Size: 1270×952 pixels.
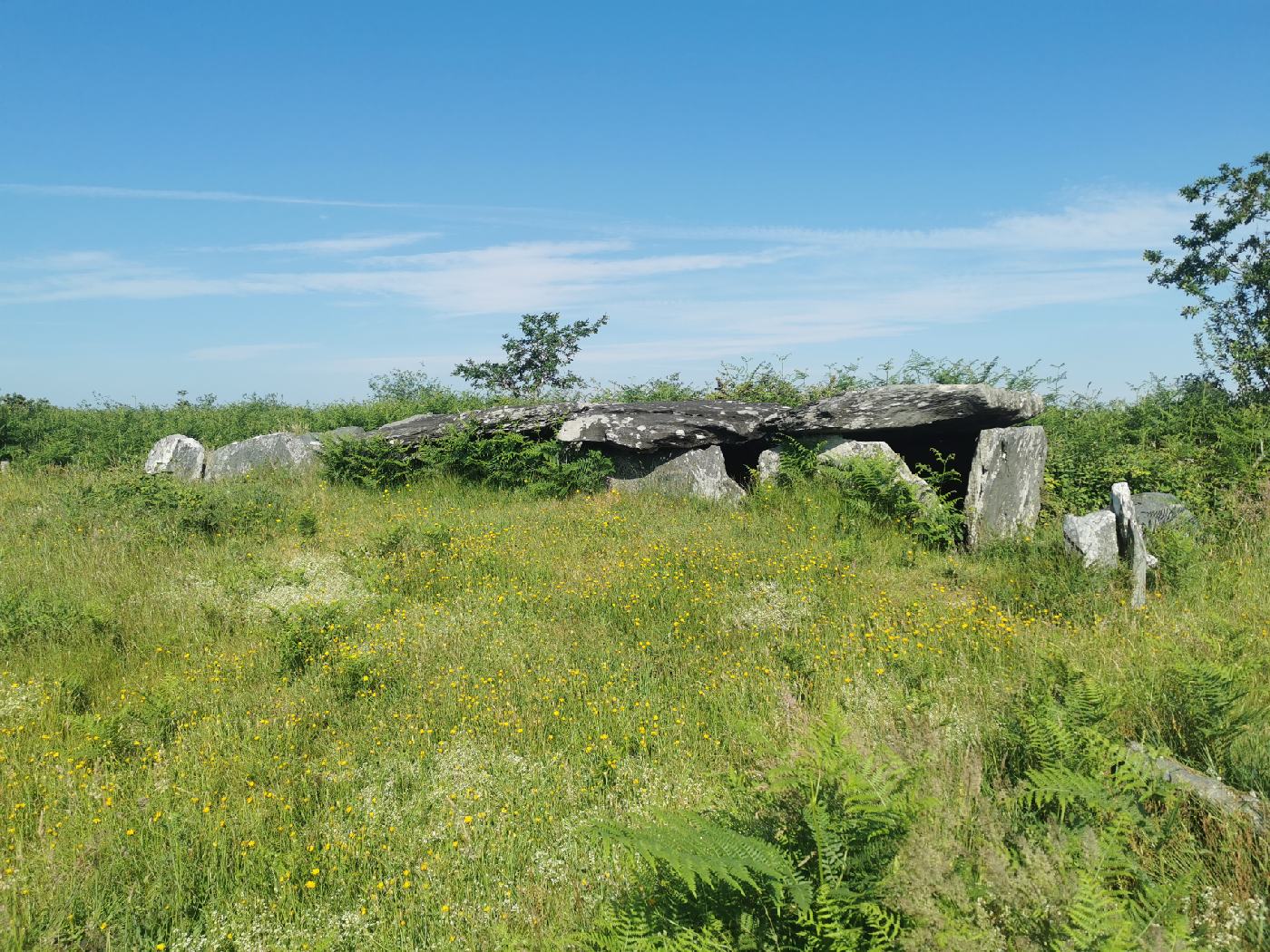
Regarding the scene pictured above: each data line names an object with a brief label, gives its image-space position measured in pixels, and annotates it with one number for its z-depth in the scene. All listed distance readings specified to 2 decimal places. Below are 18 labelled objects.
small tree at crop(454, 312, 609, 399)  24.47
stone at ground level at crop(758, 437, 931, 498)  12.13
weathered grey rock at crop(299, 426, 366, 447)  14.83
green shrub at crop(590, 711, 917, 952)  3.38
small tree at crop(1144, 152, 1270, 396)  16.58
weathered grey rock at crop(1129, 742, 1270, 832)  4.14
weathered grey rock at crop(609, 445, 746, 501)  13.27
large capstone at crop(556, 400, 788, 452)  13.52
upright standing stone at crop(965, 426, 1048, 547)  11.14
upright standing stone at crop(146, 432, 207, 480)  15.49
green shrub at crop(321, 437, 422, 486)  14.28
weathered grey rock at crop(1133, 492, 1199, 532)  10.45
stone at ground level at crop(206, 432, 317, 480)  15.44
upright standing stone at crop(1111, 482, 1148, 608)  8.78
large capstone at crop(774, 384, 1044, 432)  11.71
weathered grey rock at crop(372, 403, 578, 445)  14.35
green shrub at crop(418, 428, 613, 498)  13.56
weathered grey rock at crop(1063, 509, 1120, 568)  9.41
